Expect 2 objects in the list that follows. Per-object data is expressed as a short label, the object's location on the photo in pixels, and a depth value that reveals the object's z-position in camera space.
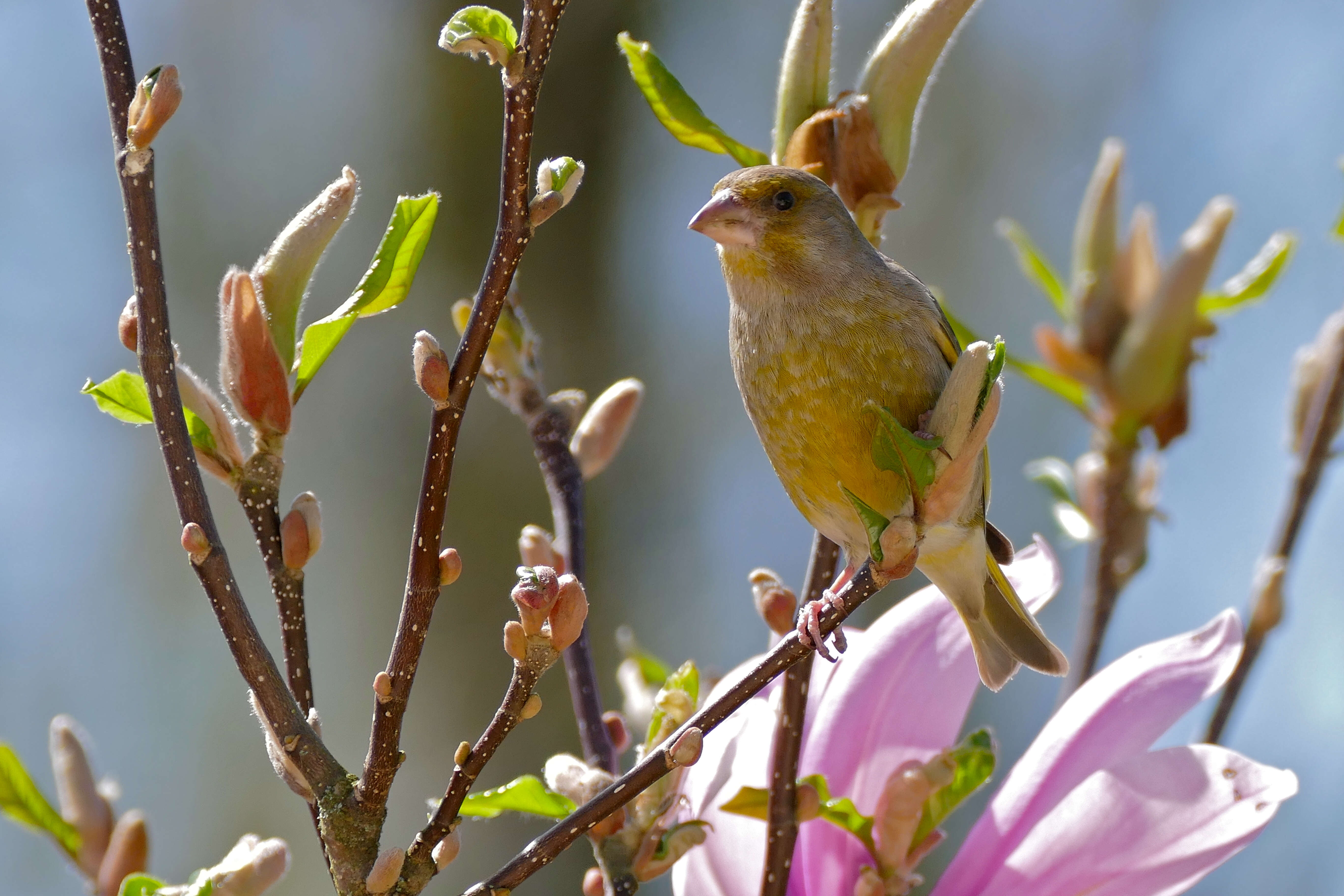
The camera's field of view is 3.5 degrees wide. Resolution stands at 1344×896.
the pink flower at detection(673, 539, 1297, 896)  4.12
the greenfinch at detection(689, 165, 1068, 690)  4.15
